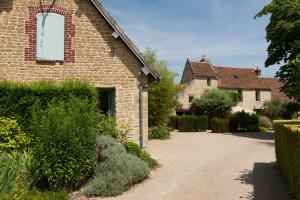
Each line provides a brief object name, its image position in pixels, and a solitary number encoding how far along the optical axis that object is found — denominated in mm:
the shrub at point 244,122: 31000
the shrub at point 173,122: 34531
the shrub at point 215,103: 32531
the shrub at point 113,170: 9648
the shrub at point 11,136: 11391
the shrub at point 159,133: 23938
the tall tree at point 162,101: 27906
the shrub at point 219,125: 29641
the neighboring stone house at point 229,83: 42969
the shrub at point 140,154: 12584
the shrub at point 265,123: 37156
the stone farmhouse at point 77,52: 13633
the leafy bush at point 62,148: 9664
